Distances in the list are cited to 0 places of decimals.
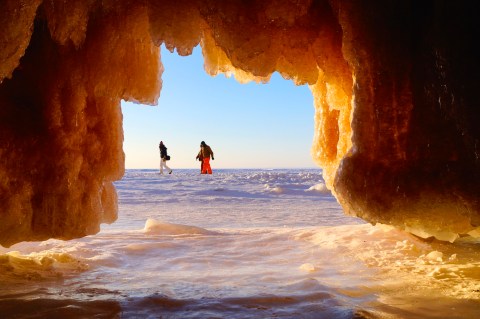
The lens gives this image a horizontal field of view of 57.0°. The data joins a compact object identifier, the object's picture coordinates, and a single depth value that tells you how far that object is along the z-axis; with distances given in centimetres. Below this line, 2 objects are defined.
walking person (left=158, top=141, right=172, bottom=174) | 1976
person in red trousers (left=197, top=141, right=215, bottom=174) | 1915
